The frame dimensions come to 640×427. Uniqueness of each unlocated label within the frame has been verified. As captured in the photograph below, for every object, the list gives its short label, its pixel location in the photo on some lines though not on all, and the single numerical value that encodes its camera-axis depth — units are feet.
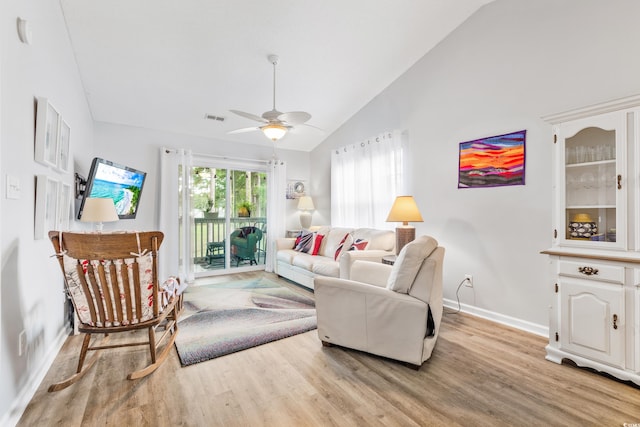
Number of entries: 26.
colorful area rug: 8.07
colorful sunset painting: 9.35
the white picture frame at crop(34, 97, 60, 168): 6.30
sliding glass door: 16.33
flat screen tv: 10.12
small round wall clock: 19.20
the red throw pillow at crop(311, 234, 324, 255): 14.88
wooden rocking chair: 6.05
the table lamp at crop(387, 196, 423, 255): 10.62
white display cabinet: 6.32
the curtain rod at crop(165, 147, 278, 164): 14.90
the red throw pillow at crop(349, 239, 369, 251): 12.46
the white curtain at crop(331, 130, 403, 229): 13.51
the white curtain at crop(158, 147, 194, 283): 14.64
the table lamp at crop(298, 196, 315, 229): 18.26
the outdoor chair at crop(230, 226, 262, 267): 17.46
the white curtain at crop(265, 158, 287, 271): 17.80
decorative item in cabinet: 7.11
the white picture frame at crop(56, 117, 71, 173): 7.73
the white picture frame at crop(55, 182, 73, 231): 7.96
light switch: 5.02
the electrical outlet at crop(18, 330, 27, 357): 5.55
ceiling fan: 9.64
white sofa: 11.44
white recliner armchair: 6.77
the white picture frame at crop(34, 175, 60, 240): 6.36
